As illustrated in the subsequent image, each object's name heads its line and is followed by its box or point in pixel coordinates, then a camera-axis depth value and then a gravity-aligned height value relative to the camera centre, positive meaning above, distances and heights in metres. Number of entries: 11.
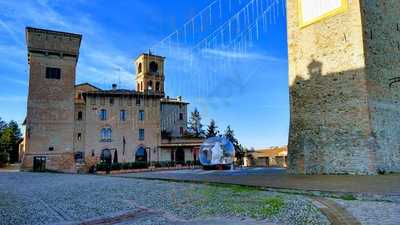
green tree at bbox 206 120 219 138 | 52.84 +3.07
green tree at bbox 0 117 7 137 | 62.24 +5.26
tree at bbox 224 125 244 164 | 38.66 +1.23
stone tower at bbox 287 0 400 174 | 14.69 +2.72
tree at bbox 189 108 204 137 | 56.39 +4.65
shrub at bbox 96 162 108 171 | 27.60 -1.11
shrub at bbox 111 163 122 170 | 28.13 -1.08
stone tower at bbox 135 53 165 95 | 46.97 +10.44
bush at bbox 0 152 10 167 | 42.09 -0.45
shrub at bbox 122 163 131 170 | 28.97 -1.11
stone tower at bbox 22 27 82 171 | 33.12 +5.17
